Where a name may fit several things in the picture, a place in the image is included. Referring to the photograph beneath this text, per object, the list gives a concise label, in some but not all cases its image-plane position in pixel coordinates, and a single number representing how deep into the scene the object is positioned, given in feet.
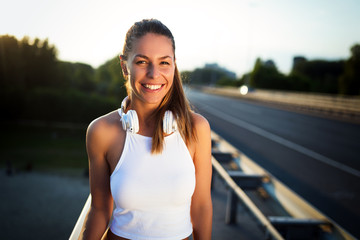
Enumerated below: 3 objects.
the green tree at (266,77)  240.32
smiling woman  6.26
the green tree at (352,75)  184.34
